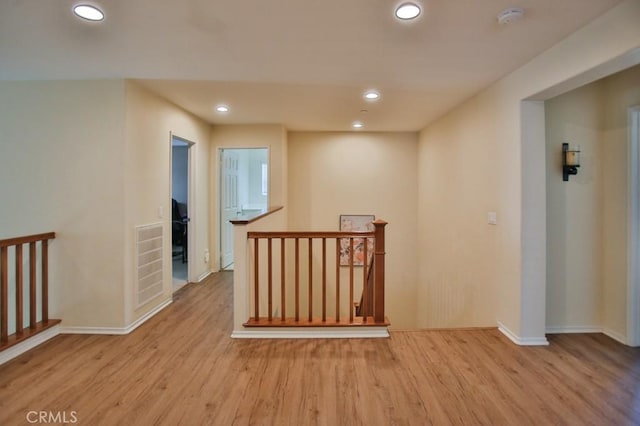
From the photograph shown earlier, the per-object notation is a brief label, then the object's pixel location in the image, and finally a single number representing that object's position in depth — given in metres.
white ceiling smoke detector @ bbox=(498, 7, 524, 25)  1.90
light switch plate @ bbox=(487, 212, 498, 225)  3.14
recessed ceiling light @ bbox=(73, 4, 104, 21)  1.88
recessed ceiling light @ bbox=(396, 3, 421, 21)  1.84
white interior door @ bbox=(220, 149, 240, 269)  5.38
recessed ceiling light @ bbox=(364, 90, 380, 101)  3.41
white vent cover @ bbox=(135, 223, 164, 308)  3.20
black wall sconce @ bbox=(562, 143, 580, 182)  2.86
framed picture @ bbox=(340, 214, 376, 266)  5.84
